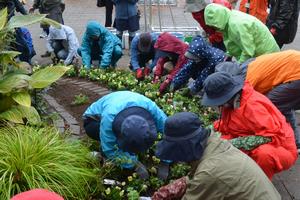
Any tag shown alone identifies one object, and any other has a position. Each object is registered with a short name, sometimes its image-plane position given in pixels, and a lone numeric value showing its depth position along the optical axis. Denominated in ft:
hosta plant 16.31
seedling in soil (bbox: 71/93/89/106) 20.45
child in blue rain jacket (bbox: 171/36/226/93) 18.95
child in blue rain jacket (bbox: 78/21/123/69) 25.03
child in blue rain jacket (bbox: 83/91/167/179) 12.95
